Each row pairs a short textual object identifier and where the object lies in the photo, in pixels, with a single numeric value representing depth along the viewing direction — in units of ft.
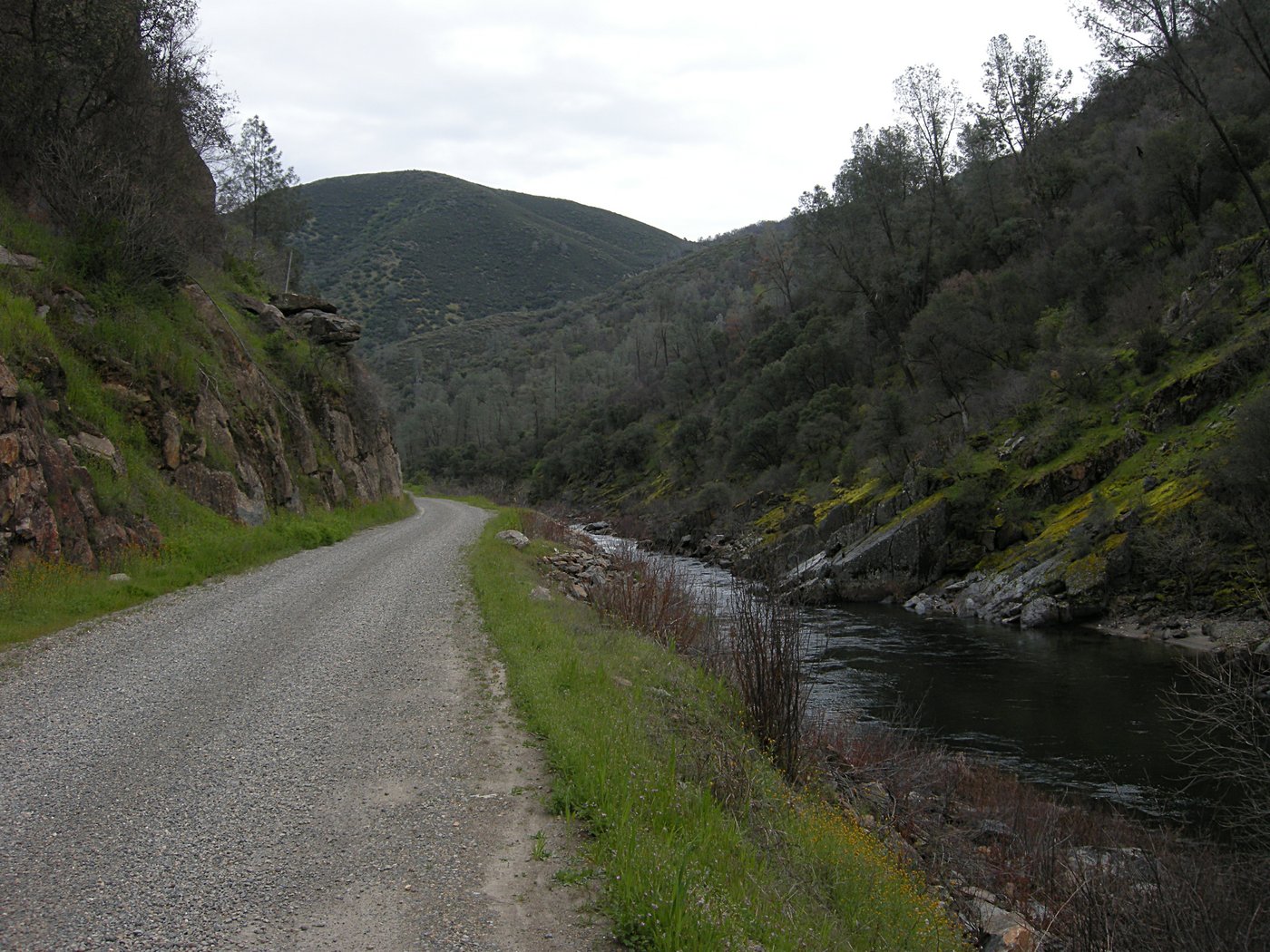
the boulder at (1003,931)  19.25
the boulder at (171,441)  52.26
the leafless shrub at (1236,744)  23.25
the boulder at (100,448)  42.88
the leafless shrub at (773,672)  24.32
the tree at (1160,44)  77.82
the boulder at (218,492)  53.62
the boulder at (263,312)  92.07
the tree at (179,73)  66.03
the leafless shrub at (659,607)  40.01
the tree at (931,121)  145.89
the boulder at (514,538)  68.95
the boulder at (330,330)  107.24
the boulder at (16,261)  48.37
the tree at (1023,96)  158.20
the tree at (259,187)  140.26
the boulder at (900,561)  87.76
